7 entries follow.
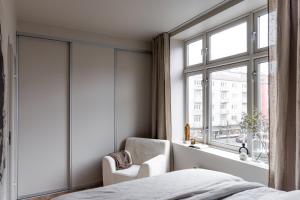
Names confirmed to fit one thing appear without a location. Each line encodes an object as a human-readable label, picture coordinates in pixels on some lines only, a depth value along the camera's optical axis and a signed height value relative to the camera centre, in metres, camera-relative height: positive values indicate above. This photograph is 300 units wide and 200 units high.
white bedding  1.51 -0.65
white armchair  3.03 -0.89
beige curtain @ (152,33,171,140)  3.71 +0.17
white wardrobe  3.28 -0.13
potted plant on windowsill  2.49 -0.32
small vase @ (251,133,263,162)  2.56 -0.52
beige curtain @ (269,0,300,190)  1.91 +0.06
